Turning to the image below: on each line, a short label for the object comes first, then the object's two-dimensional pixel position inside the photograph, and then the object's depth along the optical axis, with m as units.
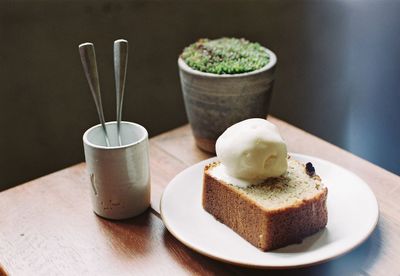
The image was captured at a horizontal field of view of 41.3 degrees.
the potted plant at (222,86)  1.09
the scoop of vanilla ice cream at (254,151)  0.84
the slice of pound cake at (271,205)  0.80
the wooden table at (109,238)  0.81
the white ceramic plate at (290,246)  0.78
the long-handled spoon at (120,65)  0.87
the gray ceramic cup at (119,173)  0.87
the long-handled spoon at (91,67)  0.84
